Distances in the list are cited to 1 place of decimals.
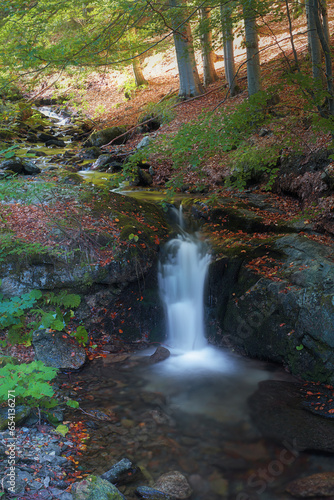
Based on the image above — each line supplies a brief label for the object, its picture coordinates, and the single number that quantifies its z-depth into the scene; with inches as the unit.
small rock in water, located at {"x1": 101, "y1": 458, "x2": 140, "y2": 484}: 140.3
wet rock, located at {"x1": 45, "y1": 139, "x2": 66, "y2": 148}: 674.8
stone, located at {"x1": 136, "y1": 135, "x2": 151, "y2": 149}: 505.6
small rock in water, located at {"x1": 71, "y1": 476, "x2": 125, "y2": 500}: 117.6
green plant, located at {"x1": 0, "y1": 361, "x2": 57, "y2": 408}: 146.9
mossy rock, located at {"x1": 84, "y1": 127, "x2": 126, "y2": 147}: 636.3
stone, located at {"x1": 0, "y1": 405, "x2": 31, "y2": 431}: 150.6
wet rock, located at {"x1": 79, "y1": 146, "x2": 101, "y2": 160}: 580.1
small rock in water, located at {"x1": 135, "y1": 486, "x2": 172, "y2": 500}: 135.2
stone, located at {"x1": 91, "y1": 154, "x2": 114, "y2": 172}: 511.9
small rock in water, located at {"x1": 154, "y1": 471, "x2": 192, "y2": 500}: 142.3
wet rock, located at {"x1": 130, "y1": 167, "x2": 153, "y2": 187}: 445.1
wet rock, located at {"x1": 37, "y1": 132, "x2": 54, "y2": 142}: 702.5
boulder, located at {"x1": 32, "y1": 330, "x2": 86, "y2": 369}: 226.5
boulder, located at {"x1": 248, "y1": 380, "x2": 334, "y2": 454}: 169.9
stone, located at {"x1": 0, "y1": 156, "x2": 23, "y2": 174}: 446.6
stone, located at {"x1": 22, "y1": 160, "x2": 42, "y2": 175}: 459.2
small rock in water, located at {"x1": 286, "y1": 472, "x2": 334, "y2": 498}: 142.0
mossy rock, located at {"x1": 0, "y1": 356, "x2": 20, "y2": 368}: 192.5
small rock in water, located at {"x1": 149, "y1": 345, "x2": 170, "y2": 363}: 246.4
